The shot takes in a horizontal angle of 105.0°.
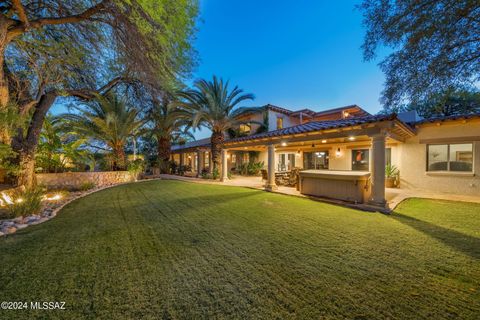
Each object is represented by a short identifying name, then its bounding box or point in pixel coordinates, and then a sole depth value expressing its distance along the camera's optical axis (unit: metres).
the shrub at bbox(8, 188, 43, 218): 5.29
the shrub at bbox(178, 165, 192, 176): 19.97
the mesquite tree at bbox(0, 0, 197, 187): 5.09
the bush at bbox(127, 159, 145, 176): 14.65
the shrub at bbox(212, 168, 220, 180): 15.33
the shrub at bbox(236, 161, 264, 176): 18.41
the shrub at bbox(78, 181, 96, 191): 10.41
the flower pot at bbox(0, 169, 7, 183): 7.82
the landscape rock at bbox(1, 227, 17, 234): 4.31
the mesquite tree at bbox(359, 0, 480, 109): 4.84
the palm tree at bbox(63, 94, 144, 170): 12.23
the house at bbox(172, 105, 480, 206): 6.80
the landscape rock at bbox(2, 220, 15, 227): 4.56
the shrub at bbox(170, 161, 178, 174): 20.72
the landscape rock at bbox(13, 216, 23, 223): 4.94
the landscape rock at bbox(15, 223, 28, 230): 4.61
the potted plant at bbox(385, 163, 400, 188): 10.77
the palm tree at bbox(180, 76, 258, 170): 13.83
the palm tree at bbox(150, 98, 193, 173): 14.84
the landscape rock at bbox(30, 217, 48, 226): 4.96
